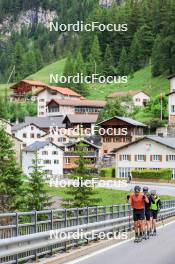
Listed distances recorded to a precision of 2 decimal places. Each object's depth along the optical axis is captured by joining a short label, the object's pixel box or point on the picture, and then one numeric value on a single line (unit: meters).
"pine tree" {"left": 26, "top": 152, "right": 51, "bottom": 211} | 49.25
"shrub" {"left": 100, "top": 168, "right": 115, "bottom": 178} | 88.38
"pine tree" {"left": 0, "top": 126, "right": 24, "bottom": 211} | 55.12
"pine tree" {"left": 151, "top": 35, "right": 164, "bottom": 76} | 145.50
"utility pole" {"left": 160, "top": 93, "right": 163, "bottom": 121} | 110.05
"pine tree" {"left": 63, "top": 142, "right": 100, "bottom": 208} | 52.51
